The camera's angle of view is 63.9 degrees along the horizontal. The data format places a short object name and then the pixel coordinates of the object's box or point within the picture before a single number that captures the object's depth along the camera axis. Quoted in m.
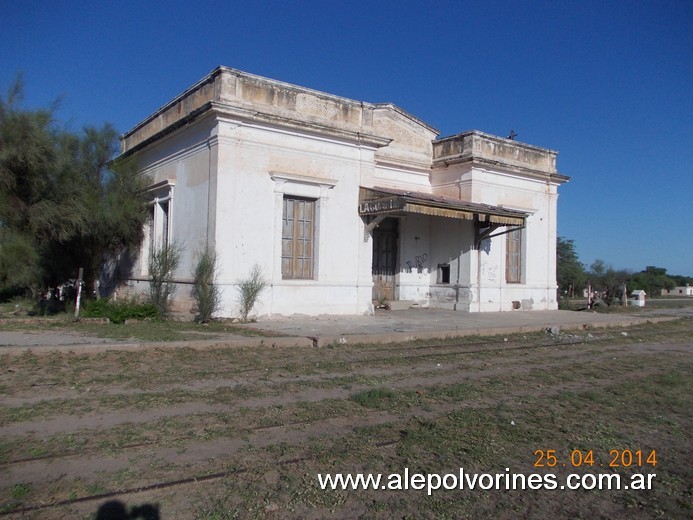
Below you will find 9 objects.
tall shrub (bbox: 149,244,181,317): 14.13
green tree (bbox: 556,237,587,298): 36.41
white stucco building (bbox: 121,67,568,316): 14.10
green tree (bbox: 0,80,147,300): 13.45
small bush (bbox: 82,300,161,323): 13.35
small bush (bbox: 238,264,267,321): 13.80
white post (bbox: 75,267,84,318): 13.73
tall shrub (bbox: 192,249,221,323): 13.29
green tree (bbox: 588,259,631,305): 30.07
